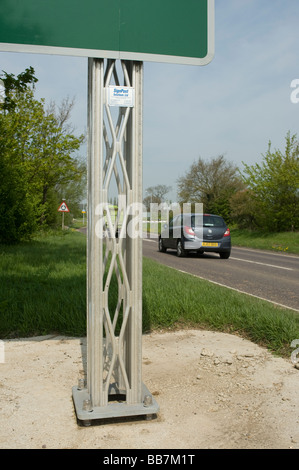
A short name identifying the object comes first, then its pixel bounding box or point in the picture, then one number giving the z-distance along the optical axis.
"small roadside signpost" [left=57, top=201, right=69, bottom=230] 27.63
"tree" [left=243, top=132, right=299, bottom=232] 25.08
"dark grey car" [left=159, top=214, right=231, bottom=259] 14.57
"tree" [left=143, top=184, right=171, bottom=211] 64.69
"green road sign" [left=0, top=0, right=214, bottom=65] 2.46
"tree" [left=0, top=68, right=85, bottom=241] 17.46
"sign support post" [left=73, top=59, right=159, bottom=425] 2.59
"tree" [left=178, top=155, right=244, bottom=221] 42.31
